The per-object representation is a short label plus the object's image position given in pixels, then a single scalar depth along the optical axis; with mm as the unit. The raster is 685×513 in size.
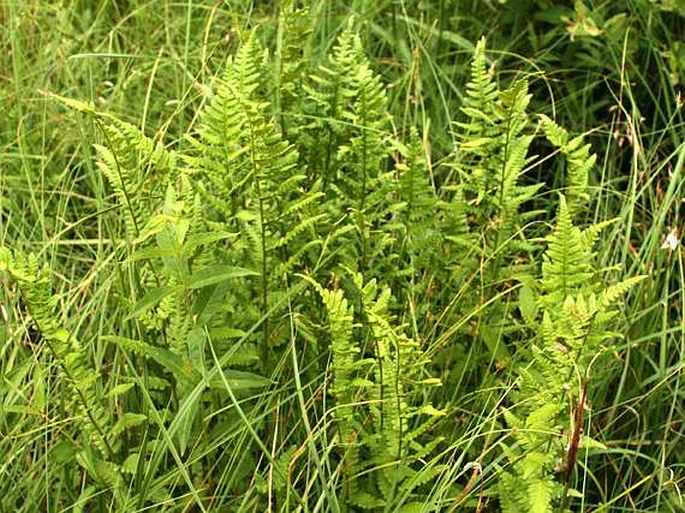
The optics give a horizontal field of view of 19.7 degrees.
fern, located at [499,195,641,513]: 2611
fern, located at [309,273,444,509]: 2617
